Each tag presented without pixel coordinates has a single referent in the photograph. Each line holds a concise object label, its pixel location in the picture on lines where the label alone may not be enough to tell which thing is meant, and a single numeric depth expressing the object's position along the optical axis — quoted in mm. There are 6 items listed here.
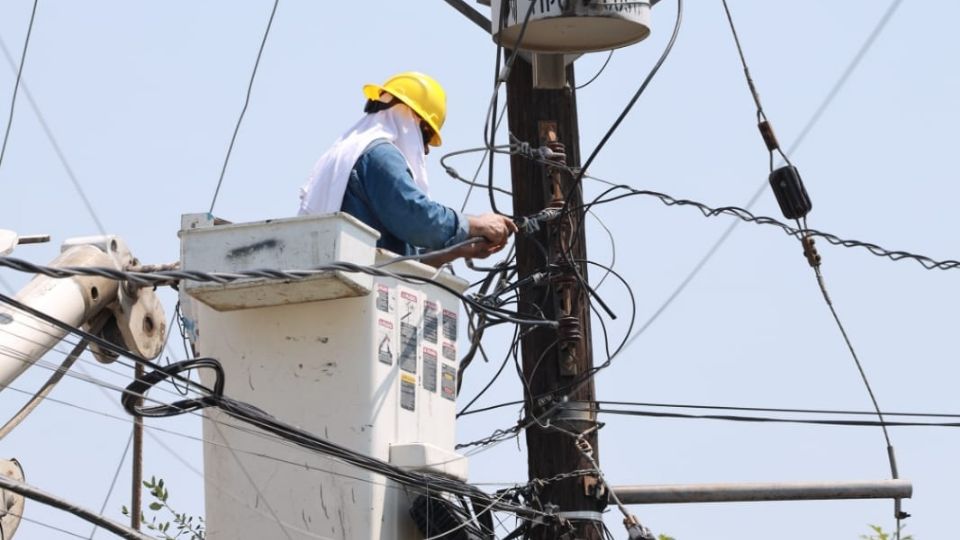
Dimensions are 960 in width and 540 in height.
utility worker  15977
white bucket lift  14906
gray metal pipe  18812
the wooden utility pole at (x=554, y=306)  17250
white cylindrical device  17469
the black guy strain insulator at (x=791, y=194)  19781
